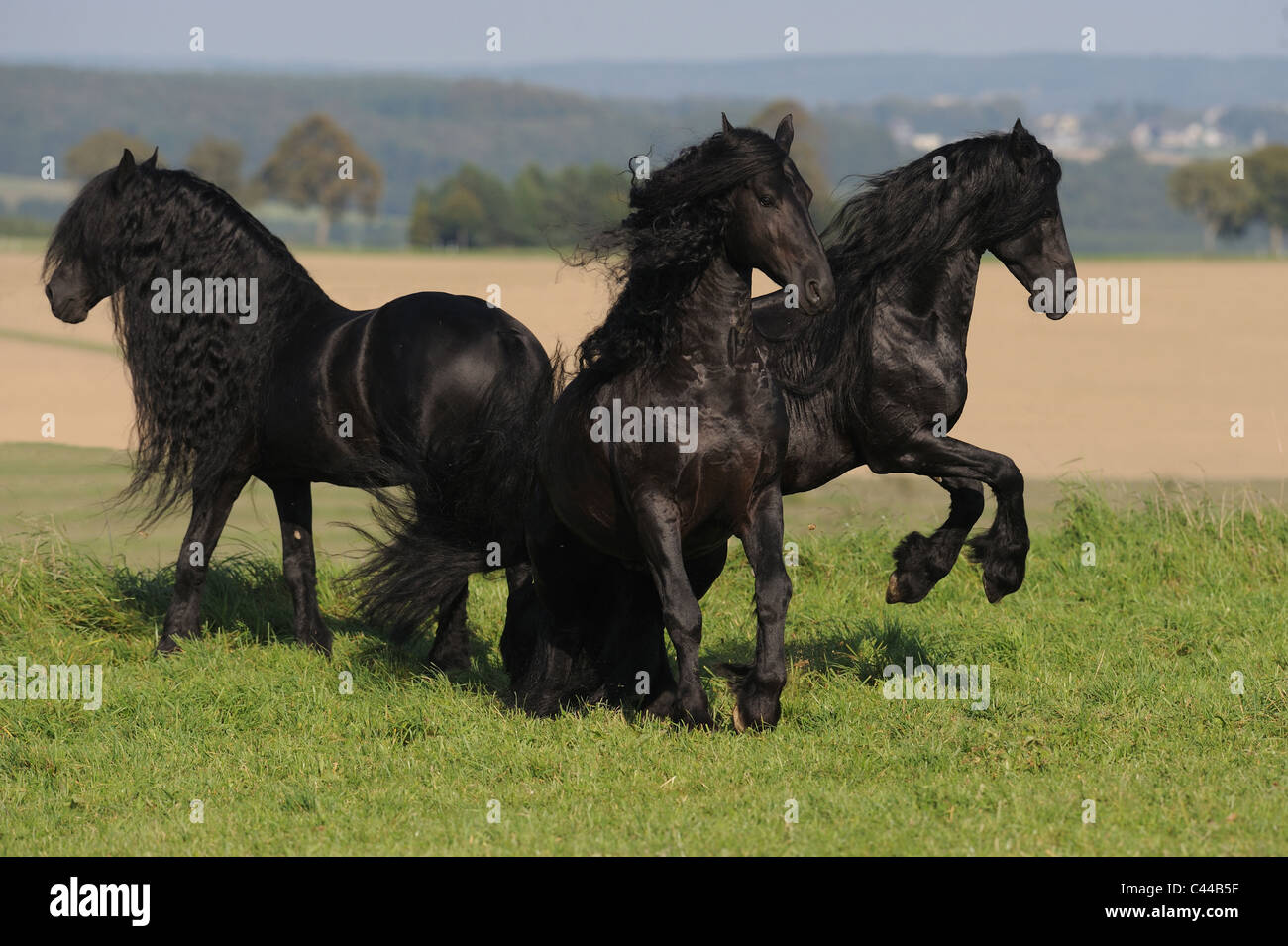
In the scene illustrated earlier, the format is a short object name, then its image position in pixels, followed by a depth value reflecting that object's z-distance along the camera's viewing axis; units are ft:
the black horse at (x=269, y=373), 25.94
